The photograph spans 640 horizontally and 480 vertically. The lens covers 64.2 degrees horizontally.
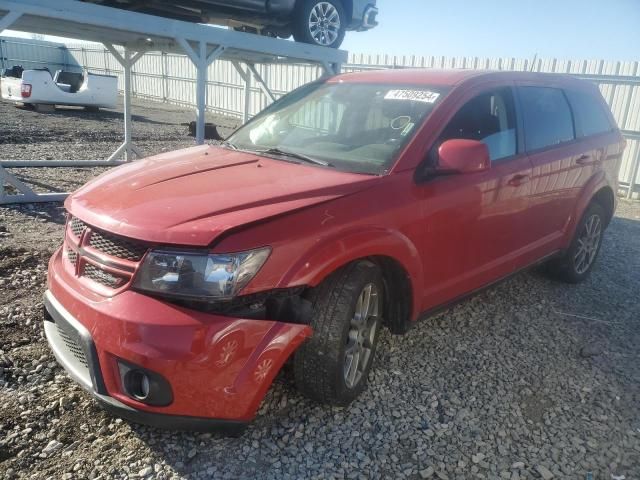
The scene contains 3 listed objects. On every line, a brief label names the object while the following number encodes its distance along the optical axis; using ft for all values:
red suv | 6.82
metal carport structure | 17.81
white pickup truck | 53.67
